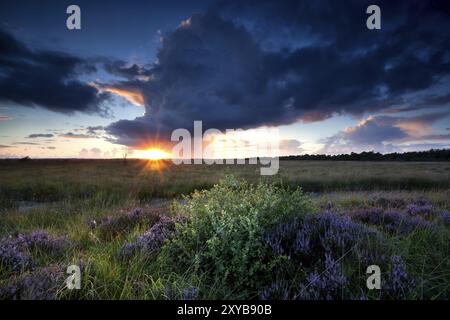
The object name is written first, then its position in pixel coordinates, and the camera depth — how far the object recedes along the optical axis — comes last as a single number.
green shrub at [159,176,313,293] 2.99
